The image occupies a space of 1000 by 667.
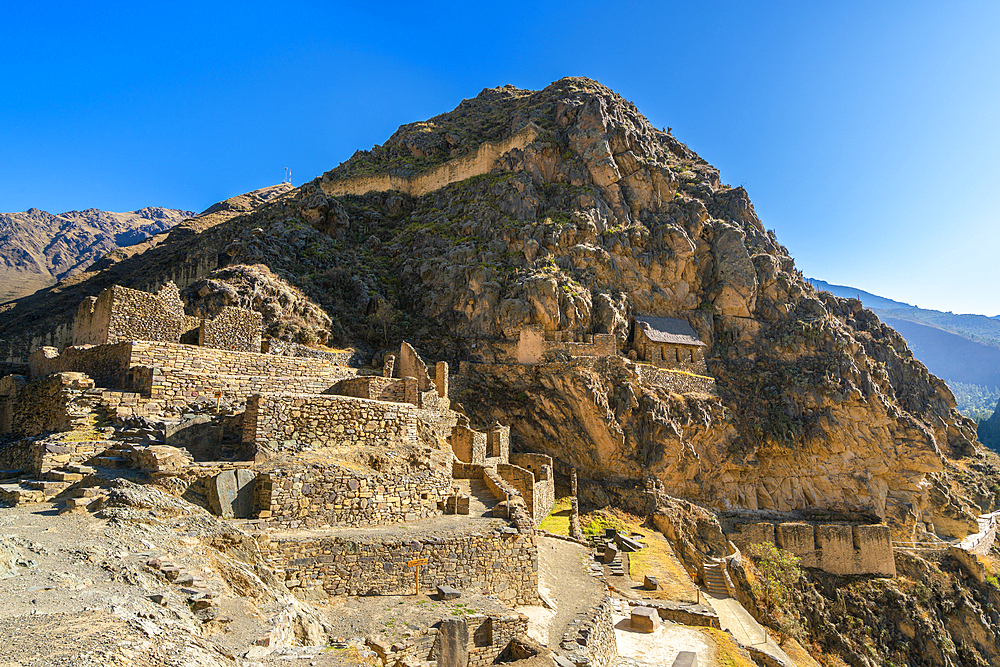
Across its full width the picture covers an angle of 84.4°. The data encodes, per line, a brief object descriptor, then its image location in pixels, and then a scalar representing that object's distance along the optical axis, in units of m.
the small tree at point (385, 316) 32.53
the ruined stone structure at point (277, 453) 8.86
